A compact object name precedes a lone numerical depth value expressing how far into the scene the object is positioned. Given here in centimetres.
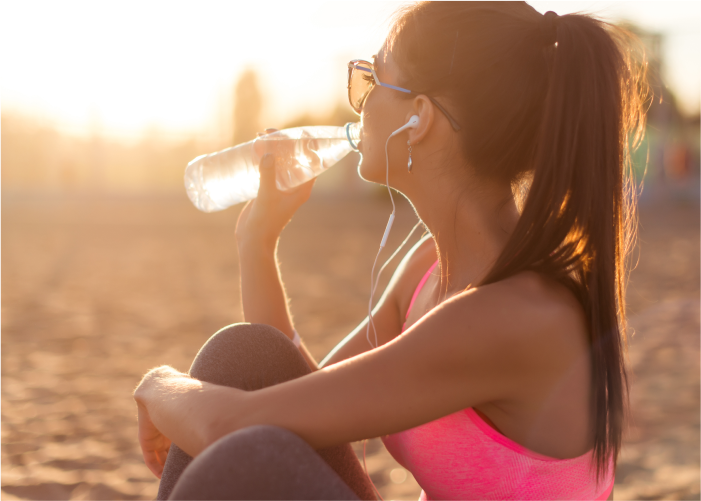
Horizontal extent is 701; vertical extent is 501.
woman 140
